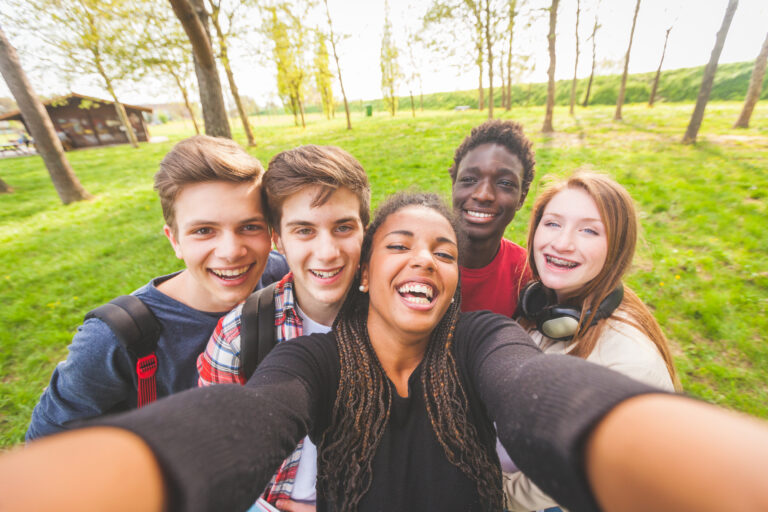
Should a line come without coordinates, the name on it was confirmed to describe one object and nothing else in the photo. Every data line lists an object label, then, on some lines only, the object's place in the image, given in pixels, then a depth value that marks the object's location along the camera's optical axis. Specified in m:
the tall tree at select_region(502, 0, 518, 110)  10.62
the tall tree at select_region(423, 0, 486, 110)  13.48
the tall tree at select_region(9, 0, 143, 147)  6.04
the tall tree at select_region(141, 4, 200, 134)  6.29
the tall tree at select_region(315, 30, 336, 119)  15.77
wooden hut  21.31
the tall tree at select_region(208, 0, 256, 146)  8.22
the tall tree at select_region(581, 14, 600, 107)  16.48
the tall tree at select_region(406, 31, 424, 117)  26.17
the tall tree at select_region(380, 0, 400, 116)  26.30
